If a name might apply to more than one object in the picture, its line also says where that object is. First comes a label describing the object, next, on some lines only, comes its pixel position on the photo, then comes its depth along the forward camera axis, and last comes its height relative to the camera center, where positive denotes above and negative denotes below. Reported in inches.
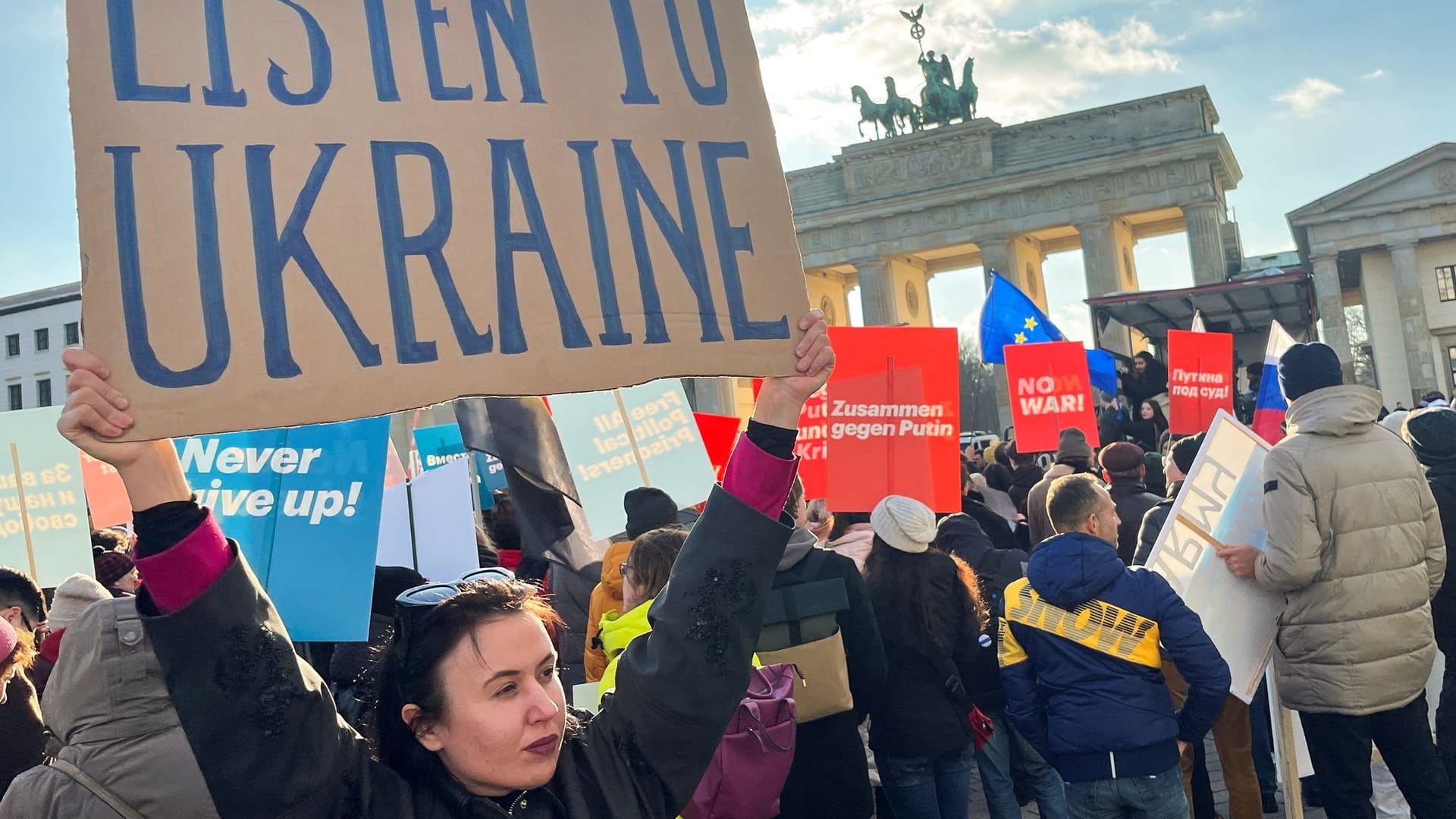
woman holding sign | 57.2 -9.9
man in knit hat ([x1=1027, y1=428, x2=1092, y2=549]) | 230.1 -10.5
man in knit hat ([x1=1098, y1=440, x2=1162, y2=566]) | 235.1 -14.6
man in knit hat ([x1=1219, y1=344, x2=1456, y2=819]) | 161.8 -26.8
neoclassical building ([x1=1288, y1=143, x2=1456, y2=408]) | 1509.6 +152.5
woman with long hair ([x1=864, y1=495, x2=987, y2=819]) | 177.0 -31.3
